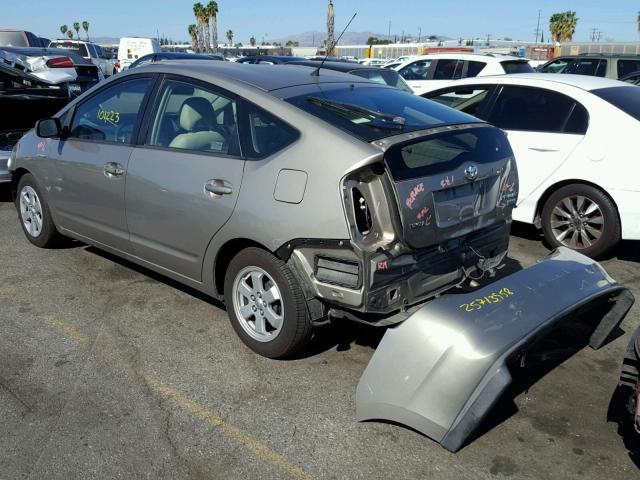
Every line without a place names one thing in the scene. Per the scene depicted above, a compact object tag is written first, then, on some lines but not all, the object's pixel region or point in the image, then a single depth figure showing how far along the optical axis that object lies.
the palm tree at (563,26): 58.25
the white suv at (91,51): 25.19
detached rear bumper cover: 2.89
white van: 29.11
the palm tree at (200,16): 70.19
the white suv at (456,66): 12.50
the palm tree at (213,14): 69.38
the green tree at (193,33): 72.61
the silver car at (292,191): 3.30
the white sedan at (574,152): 5.44
